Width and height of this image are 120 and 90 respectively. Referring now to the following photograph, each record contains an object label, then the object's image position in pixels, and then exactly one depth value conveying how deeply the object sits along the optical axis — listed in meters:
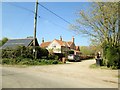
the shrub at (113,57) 9.87
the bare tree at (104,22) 11.06
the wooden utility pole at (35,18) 12.80
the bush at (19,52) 13.29
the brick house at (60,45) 27.97
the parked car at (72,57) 18.87
